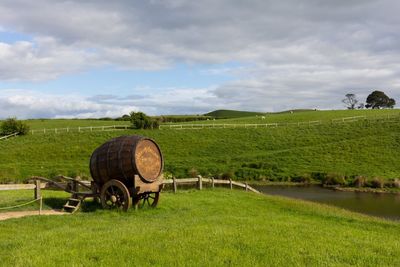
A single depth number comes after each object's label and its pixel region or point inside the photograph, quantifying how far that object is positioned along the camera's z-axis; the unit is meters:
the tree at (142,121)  66.12
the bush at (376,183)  38.04
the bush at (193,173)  42.40
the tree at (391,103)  143.39
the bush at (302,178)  42.25
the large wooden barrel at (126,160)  16.52
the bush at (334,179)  40.20
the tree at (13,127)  62.22
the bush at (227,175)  42.76
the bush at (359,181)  38.88
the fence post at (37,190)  16.88
